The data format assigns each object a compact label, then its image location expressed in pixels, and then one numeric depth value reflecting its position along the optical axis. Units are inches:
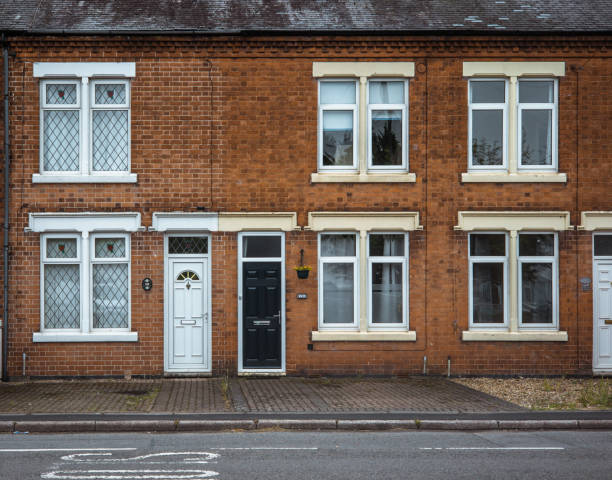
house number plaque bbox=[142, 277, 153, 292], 595.8
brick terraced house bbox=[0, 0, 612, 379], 596.1
